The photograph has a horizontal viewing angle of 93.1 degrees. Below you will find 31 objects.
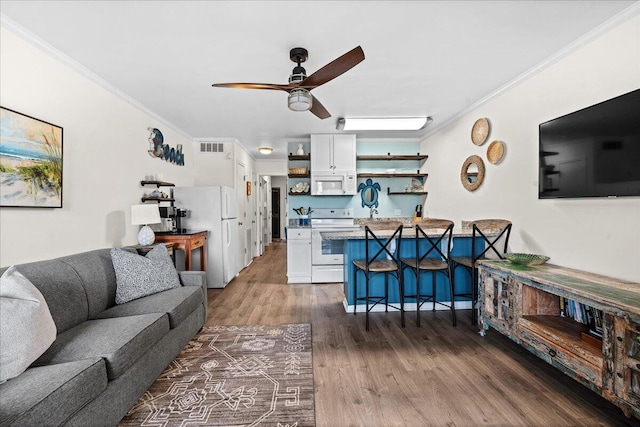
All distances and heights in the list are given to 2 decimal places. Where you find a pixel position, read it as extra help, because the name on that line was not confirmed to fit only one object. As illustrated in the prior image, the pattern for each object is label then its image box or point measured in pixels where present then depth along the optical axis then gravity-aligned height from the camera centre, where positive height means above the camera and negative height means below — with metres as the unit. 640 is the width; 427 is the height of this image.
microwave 5.34 +0.44
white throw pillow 1.34 -0.55
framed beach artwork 2.09 +0.35
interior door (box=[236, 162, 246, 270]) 5.82 -0.05
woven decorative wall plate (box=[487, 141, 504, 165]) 3.38 +0.64
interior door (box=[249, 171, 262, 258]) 7.34 -0.21
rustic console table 1.60 -0.80
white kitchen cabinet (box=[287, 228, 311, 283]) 4.95 -0.85
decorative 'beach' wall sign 4.09 +0.85
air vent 5.57 +1.12
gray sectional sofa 1.28 -0.77
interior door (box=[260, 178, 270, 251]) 8.90 -0.16
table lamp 3.26 -0.12
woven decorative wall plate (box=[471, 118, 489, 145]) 3.64 +0.95
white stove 4.94 -0.84
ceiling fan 2.26 +0.97
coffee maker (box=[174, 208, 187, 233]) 4.32 -0.15
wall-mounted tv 1.95 +0.41
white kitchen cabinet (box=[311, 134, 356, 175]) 5.29 +0.96
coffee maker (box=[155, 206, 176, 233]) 4.09 -0.15
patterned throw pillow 2.51 -0.58
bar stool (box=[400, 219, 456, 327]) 3.12 -0.58
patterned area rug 1.79 -1.23
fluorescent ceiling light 4.40 +1.27
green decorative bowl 2.57 -0.44
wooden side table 3.85 -0.42
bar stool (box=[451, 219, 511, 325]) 3.10 -0.41
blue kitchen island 3.53 -0.83
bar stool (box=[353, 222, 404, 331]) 3.08 -0.60
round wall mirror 3.76 +0.46
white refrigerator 4.57 -0.19
